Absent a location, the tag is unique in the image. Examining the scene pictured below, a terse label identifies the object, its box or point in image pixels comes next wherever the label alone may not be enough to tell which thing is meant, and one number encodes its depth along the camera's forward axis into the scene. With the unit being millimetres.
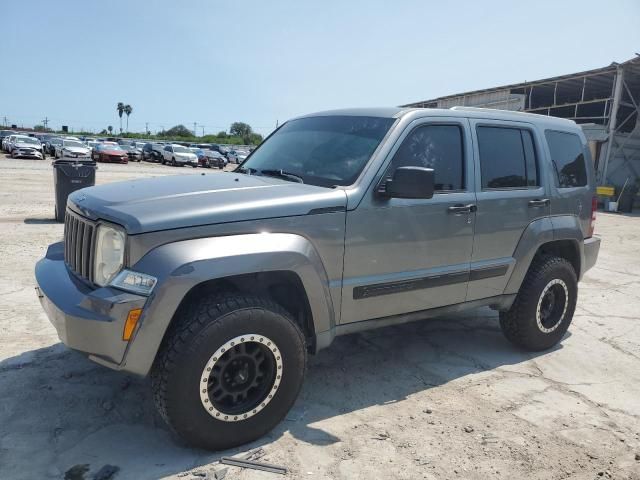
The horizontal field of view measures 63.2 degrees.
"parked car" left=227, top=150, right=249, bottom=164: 45500
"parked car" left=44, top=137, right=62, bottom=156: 35050
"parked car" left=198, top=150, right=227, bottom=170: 38750
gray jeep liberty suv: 2676
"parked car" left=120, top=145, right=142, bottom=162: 38719
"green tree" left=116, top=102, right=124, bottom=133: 120375
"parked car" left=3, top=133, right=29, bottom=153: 32541
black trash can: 9227
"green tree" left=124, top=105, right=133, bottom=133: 120812
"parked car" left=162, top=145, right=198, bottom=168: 36281
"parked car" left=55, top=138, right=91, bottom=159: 30636
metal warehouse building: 21047
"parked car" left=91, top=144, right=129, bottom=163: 33000
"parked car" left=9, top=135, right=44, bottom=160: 30844
